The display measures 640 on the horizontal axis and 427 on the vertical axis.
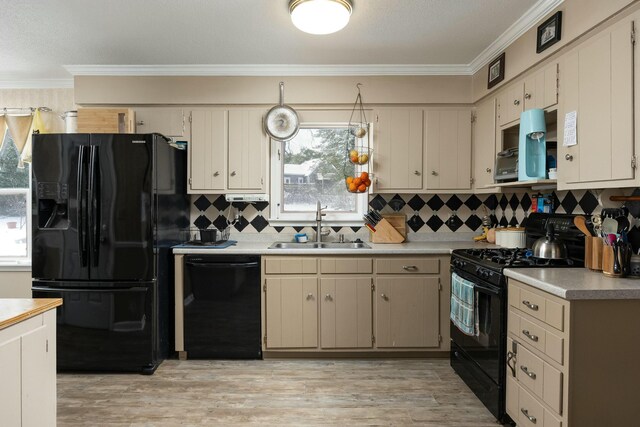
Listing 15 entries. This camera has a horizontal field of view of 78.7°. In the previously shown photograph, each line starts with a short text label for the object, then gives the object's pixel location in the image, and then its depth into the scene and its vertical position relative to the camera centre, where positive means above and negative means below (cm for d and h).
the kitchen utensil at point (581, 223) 228 -8
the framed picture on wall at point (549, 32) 226 +107
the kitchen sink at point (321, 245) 336 -32
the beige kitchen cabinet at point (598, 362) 168 -66
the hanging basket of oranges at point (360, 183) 333 +22
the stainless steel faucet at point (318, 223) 357 -13
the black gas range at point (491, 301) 222 -54
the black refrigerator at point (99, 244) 289 -26
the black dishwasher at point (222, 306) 315 -79
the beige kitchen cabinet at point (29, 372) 145 -66
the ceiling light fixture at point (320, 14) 226 +116
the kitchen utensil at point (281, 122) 349 +78
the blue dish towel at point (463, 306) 246 -64
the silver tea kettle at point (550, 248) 226 -22
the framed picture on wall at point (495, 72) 296 +108
